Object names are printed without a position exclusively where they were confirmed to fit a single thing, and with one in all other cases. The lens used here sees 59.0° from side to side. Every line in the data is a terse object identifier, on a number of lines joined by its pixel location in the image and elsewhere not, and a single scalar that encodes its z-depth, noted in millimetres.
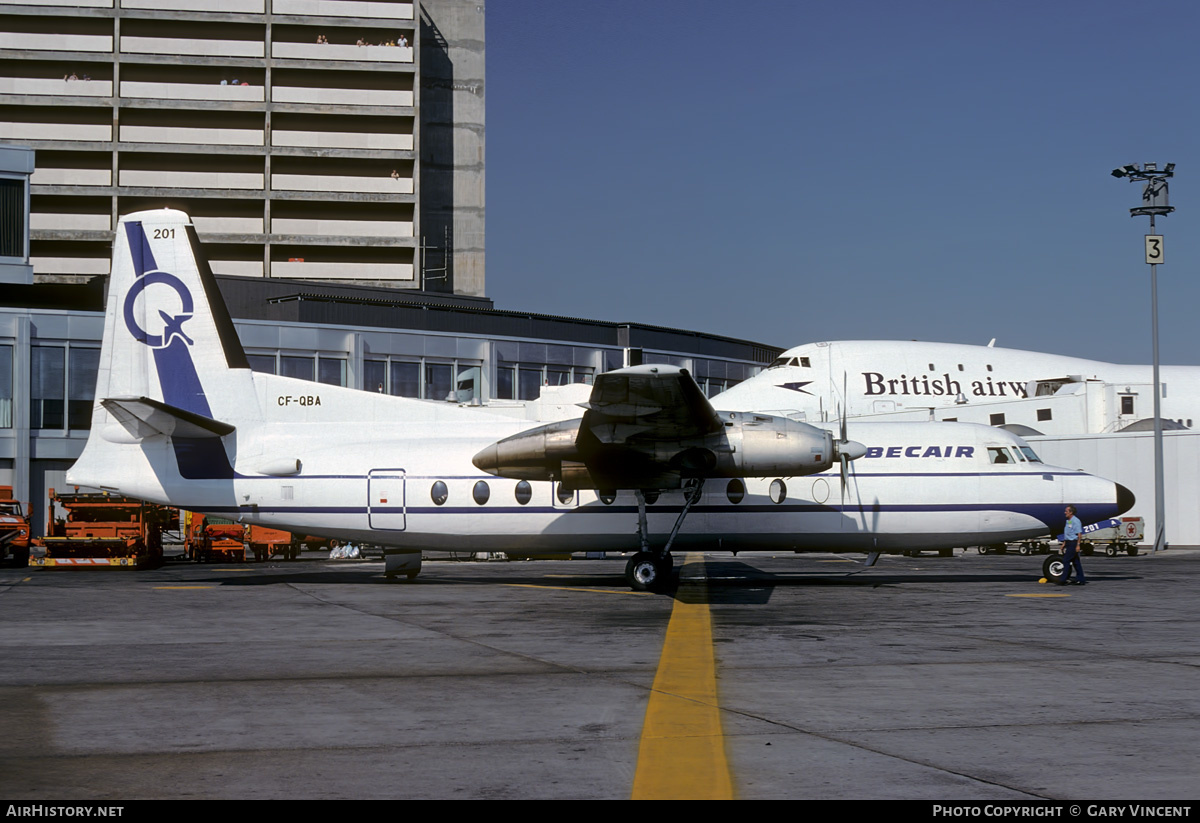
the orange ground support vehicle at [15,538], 32938
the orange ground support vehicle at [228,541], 36781
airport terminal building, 78438
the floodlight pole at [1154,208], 39531
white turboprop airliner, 22391
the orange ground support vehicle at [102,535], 30578
